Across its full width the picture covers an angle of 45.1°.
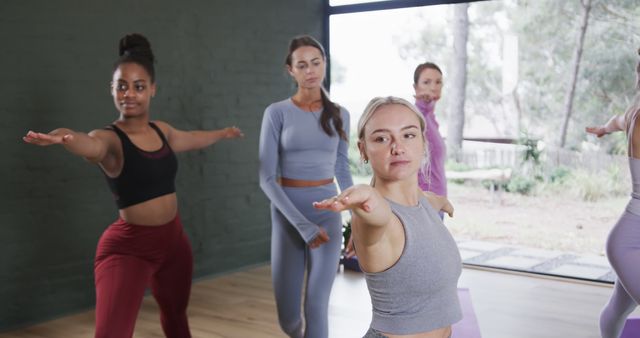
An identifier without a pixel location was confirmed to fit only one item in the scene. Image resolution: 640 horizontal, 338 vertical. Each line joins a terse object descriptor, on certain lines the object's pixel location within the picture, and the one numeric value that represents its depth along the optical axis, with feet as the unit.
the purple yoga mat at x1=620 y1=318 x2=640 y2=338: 11.03
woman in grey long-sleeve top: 10.62
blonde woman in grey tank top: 5.96
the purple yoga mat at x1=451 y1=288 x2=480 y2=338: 11.96
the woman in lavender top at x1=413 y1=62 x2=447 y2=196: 13.84
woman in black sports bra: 9.47
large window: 17.30
